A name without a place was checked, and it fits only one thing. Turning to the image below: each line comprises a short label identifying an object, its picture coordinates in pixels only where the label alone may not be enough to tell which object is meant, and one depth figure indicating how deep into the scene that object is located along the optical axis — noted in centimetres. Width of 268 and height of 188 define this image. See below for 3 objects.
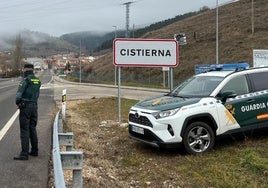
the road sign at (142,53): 949
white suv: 598
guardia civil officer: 570
